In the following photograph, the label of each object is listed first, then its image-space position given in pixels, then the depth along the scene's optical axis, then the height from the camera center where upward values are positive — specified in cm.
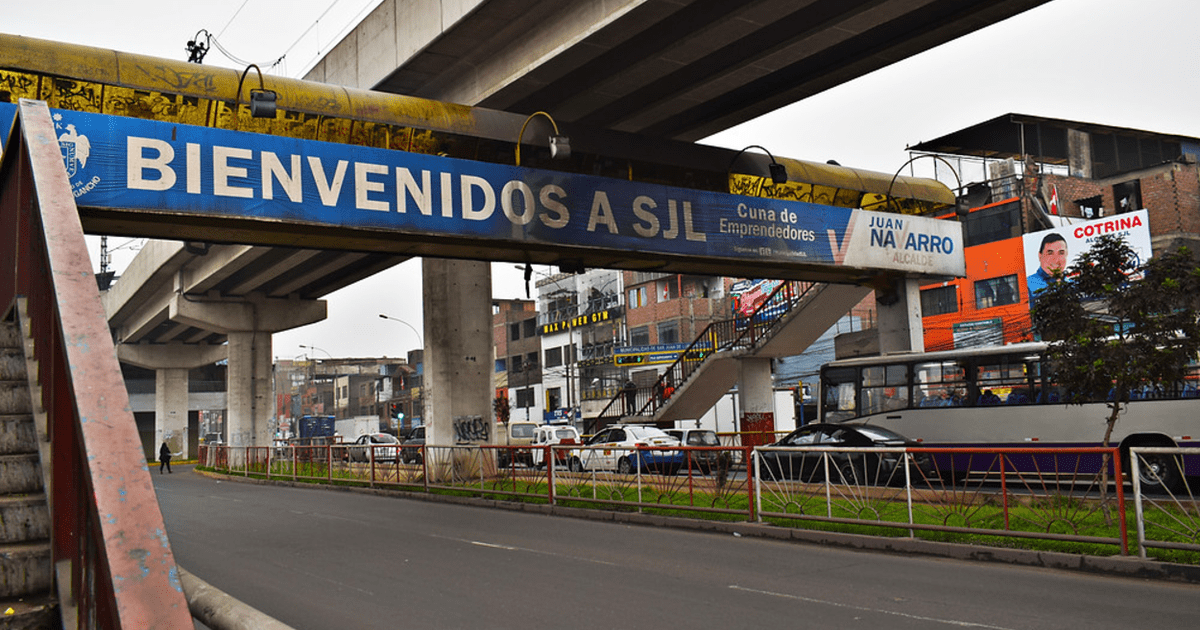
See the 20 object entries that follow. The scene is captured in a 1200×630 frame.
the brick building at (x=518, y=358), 7581 +443
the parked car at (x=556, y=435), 3494 -99
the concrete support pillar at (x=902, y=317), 2572 +210
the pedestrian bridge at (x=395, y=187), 1376 +407
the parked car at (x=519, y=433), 4272 -103
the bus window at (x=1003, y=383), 2136 +14
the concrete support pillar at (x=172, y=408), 6438 +119
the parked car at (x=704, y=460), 1691 -104
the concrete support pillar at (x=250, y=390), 4522 +160
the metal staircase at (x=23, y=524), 398 -42
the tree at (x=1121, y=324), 1218 +80
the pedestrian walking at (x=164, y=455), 4591 -140
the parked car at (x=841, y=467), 1352 -105
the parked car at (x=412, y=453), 2447 -100
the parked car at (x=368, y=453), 2609 -104
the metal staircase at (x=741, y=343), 2956 +189
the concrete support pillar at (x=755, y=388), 3119 +40
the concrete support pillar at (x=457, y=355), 2486 +156
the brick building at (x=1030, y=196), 4125 +880
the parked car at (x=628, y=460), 1759 -111
